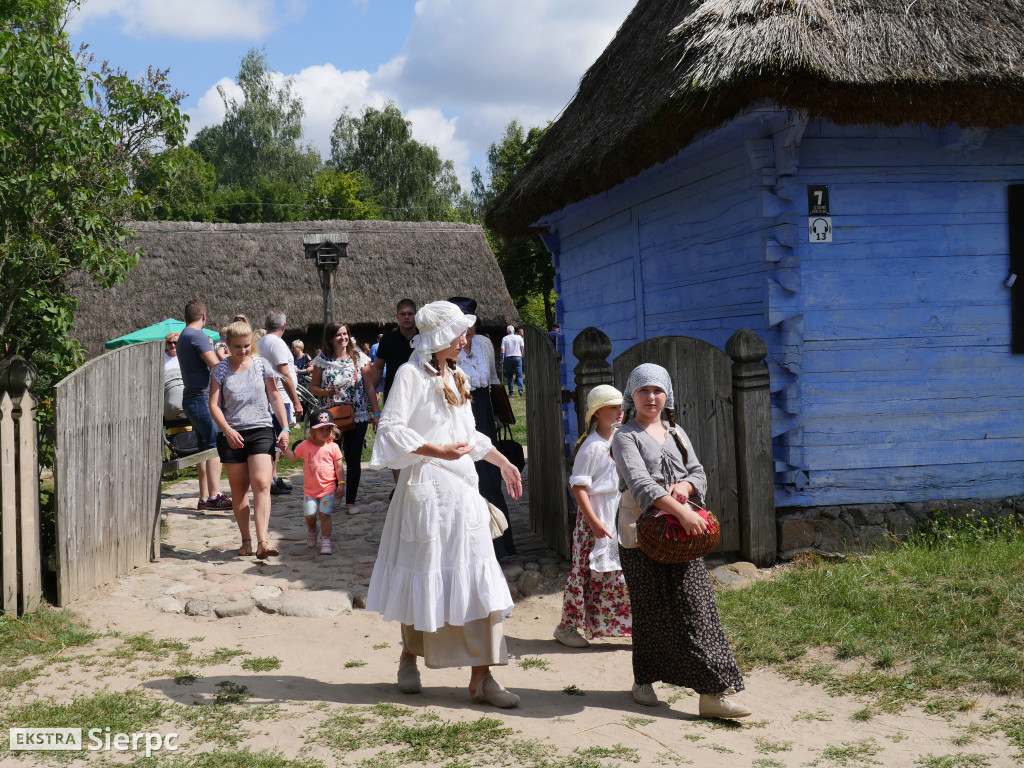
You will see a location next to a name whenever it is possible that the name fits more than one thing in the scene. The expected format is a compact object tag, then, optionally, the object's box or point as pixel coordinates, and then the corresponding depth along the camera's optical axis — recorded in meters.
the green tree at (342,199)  41.09
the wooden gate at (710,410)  6.00
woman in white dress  3.94
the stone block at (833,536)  6.04
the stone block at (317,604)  5.60
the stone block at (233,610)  5.59
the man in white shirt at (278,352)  8.74
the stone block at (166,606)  5.66
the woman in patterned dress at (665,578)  3.74
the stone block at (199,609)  5.62
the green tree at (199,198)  41.97
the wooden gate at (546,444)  6.29
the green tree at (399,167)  44.28
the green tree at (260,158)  43.84
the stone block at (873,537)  6.02
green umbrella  12.66
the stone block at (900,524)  6.10
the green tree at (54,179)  5.49
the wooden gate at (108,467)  5.47
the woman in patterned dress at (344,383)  8.14
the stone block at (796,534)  5.99
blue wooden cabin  5.75
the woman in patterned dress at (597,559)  4.73
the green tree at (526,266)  33.22
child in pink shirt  6.86
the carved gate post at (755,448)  5.89
